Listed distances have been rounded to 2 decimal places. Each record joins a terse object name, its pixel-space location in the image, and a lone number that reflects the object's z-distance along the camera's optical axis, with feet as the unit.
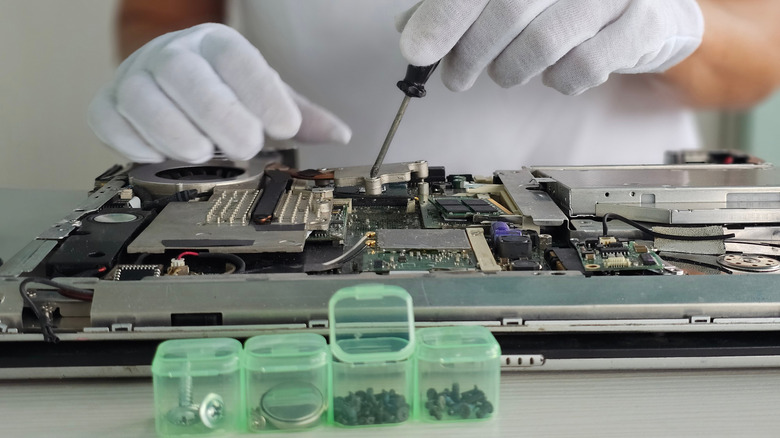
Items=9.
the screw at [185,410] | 1.20
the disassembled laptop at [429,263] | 1.28
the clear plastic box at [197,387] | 1.20
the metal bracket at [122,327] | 1.27
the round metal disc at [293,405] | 1.21
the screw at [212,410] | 1.20
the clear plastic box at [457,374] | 1.22
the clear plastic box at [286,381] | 1.20
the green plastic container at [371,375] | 1.21
